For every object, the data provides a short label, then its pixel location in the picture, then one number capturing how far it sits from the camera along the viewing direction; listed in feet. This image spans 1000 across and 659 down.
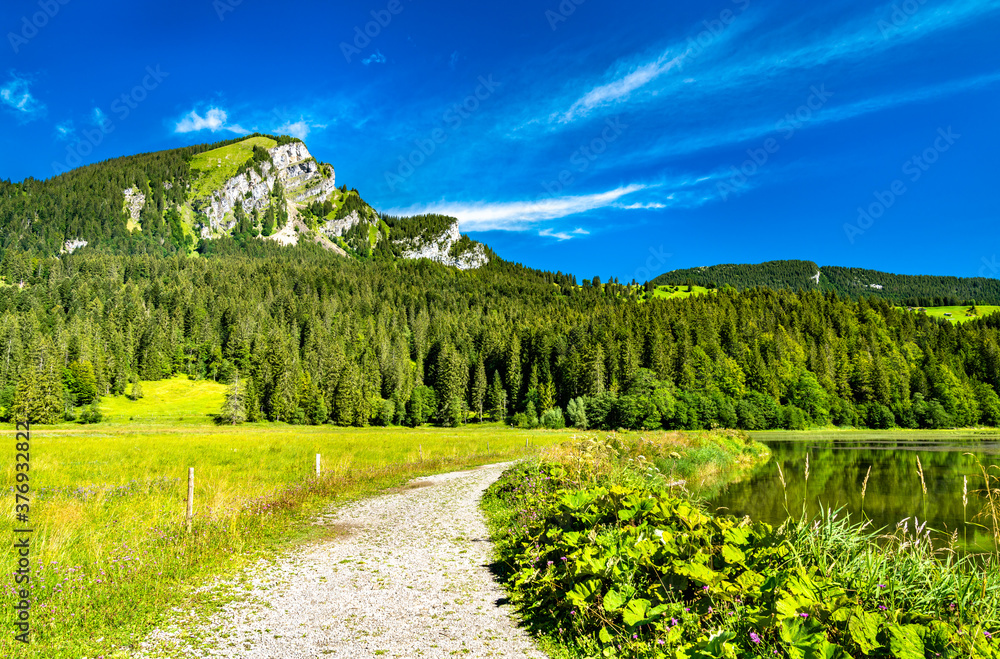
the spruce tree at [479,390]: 378.94
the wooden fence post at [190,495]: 39.50
